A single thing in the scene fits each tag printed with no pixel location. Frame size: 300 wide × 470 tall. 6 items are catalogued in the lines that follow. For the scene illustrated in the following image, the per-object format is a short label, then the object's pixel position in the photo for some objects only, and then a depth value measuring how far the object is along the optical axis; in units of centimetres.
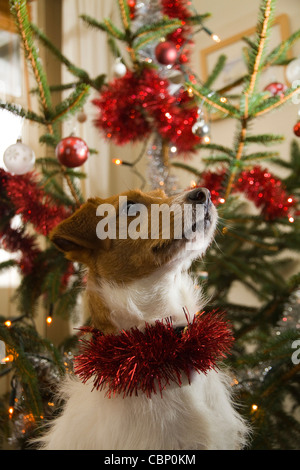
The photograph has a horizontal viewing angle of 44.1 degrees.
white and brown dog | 67
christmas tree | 97
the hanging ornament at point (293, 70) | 125
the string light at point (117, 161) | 145
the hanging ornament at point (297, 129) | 108
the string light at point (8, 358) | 90
